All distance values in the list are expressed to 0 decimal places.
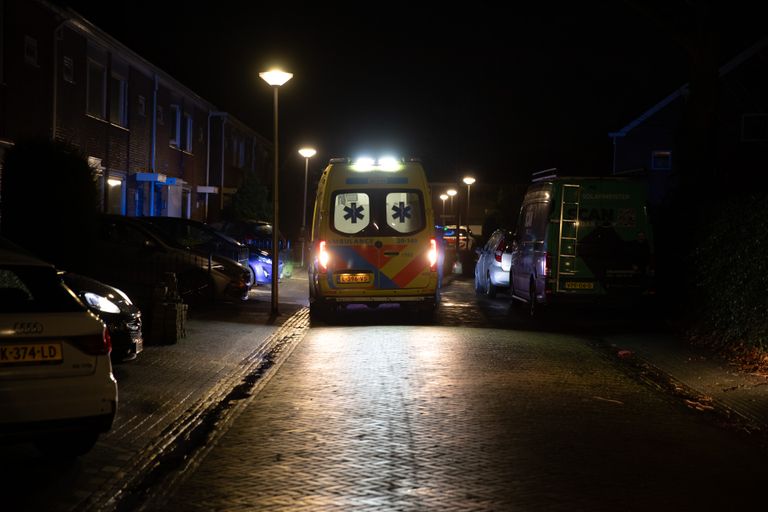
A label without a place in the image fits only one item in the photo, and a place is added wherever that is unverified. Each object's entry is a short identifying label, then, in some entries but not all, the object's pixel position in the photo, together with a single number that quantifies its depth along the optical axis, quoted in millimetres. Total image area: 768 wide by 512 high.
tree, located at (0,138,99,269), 13500
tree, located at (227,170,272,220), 36656
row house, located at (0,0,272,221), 20047
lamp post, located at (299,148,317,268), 29842
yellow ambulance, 16047
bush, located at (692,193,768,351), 11500
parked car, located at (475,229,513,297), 21375
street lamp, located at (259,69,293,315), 17297
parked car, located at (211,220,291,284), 26925
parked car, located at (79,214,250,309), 16908
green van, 16641
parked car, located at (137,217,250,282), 20406
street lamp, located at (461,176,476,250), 40844
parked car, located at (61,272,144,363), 10398
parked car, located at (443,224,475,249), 46475
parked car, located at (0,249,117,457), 6004
